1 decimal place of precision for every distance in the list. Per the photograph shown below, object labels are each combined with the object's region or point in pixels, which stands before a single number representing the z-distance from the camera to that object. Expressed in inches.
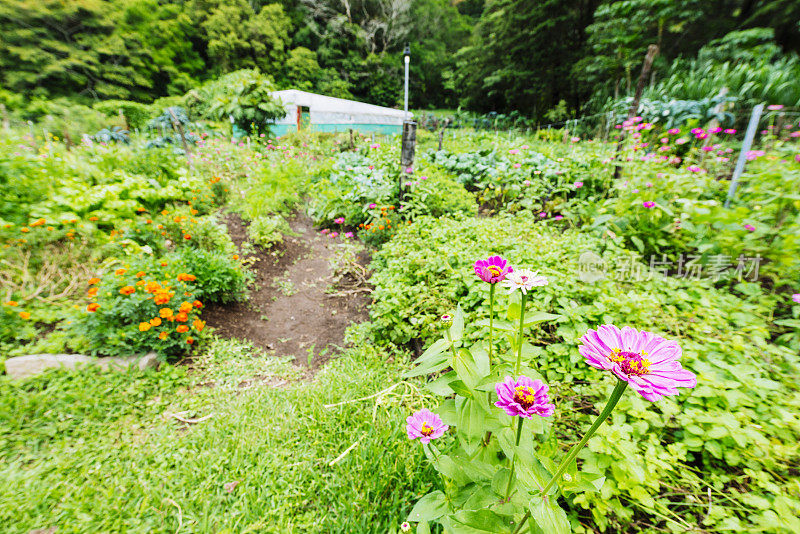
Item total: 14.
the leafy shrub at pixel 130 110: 513.5
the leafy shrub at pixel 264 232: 147.1
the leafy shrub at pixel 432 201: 144.8
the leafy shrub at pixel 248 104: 264.2
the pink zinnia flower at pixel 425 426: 35.9
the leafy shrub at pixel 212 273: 102.7
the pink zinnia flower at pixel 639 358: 19.7
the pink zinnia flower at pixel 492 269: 33.8
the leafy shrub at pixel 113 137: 238.5
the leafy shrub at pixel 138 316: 82.3
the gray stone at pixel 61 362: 75.4
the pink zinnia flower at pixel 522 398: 23.2
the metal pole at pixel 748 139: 119.2
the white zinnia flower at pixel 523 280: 30.5
